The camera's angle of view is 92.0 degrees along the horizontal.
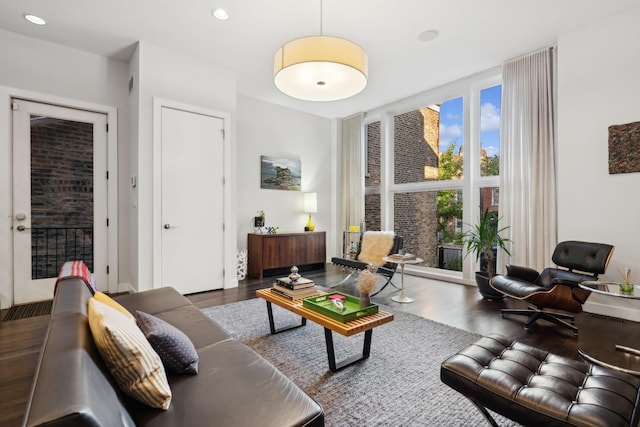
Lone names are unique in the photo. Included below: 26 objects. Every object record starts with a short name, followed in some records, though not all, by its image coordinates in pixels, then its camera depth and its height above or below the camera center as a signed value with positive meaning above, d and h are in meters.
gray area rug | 1.73 -1.11
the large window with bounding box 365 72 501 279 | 4.71 +0.78
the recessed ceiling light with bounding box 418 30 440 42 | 3.54 +2.08
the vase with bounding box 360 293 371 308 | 2.29 -0.65
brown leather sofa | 0.69 -0.70
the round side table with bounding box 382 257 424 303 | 3.84 -0.99
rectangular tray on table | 2.11 -0.69
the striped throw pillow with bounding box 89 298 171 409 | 1.04 -0.51
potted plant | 3.87 -0.41
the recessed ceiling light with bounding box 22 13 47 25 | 3.24 +2.10
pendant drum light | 2.29 +1.17
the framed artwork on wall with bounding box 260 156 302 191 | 5.70 +0.79
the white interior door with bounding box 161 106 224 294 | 3.95 +0.20
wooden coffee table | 2.03 -0.74
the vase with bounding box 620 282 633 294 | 2.29 -0.57
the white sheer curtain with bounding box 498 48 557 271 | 3.82 +0.69
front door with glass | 3.65 +0.28
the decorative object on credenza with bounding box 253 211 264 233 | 5.39 -0.13
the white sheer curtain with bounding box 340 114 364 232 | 6.32 +0.87
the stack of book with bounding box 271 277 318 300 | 2.57 -0.64
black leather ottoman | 1.17 -0.75
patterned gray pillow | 1.33 -0.58
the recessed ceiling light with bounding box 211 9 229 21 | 3.17 +2.09
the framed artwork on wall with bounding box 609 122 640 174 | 3.12 +0.66
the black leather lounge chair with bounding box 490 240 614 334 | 2.74 -0.68
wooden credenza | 5.11 -0.65
